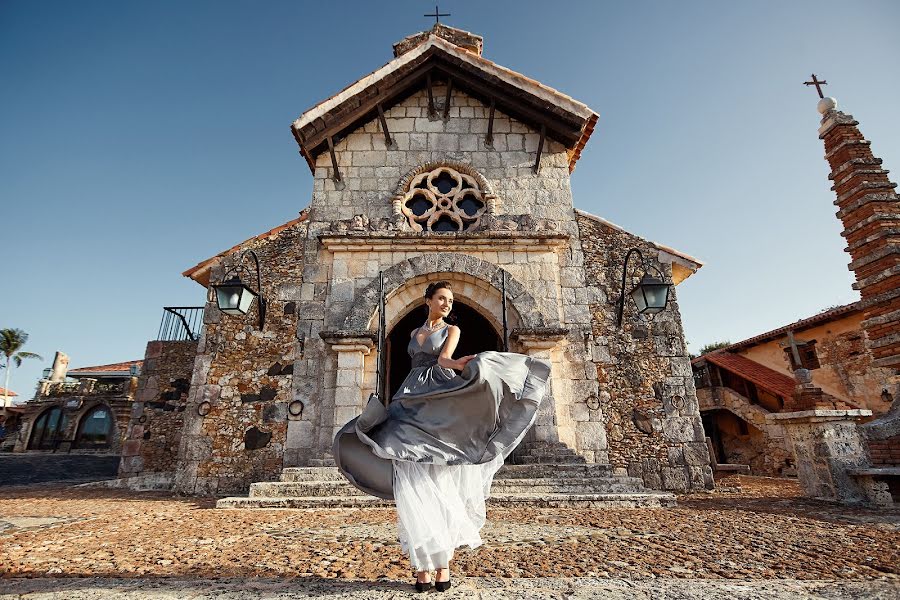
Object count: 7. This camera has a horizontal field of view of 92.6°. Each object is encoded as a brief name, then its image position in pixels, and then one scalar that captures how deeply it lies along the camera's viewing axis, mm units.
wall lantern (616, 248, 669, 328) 6324
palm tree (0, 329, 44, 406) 39188
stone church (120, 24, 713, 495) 6547
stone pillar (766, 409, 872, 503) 5070
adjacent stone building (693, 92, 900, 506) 5062
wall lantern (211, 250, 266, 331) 6285
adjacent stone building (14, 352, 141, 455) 22500
